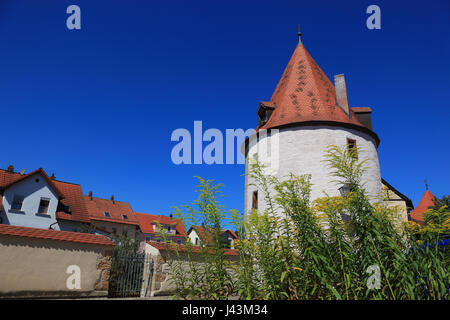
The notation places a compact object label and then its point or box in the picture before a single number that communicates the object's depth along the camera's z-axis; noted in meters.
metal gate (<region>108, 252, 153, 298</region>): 10.20
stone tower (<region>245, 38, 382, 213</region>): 13.40
